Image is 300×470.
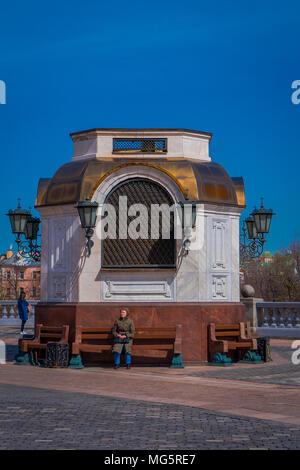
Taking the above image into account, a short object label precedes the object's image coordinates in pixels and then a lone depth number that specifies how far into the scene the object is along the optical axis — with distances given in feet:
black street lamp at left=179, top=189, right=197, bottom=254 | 55.67
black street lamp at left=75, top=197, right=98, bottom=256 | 55.21
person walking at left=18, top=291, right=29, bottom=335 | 86.70
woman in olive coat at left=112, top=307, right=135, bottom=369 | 53.78
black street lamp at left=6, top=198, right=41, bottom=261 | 64.39
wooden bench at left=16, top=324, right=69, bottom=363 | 56.18
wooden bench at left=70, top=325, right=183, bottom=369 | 54.29
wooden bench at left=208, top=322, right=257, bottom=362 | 55.52
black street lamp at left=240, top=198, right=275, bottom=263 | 63.21
